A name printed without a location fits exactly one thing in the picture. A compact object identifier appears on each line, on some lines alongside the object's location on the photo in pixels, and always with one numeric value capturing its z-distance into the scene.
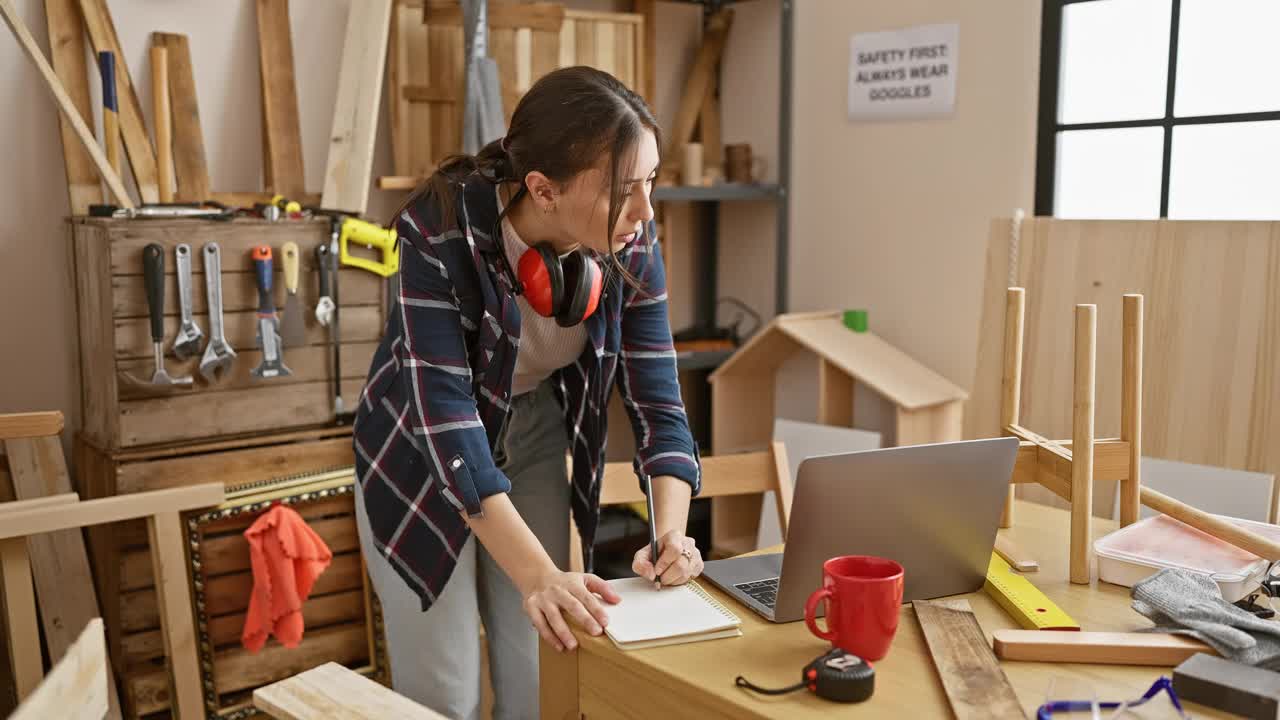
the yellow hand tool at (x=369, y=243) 2.63
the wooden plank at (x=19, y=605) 2.02
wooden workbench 1.10
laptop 1.25
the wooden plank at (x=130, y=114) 2.64
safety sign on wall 3.01
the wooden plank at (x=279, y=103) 2.89
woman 1.40
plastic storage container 1.35
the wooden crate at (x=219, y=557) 2.47
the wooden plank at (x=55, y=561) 2.43
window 2.55
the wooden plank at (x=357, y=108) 2.79
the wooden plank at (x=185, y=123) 2.79
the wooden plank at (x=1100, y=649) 1.19
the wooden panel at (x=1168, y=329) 2.13
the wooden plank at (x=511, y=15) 2.98
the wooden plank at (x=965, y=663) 1.08
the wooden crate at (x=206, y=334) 2.40
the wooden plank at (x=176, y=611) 2.25
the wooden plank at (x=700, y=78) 3.60
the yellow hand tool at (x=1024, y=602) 1.28
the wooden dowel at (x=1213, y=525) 1.38
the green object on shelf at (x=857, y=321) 3.23
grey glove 1.16
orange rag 2.46
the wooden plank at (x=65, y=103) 2.44
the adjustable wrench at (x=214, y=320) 2.46
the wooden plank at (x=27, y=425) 2.13
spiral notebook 1.24
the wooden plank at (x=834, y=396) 3.09
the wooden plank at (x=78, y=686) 0.86
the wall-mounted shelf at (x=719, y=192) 3.25
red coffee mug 1.15
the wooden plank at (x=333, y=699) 1.16
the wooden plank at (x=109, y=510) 2.01
